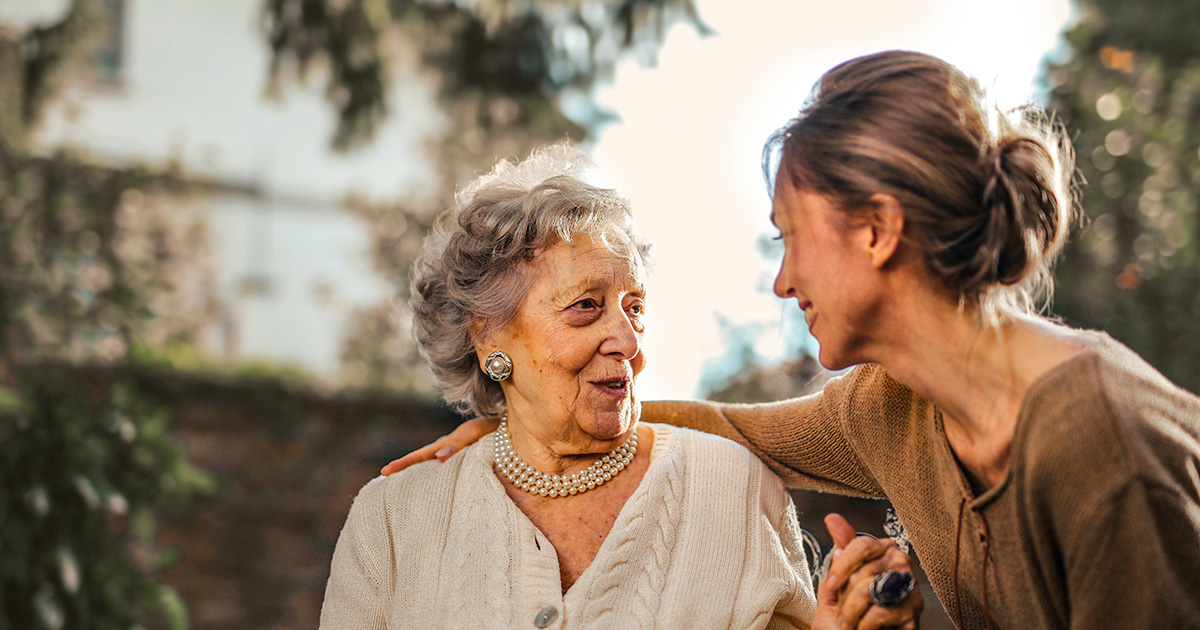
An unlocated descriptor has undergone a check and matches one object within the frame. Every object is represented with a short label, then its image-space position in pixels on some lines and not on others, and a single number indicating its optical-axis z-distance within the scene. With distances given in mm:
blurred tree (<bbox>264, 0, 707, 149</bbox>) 4863
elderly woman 2014
